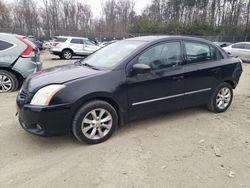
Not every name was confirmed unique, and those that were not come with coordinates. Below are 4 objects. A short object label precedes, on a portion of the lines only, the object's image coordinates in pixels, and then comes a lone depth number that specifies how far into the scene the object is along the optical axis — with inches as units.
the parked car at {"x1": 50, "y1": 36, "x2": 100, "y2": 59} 632.4
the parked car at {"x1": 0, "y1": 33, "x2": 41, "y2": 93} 245.1
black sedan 124.7
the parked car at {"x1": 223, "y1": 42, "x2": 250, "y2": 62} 591.5
